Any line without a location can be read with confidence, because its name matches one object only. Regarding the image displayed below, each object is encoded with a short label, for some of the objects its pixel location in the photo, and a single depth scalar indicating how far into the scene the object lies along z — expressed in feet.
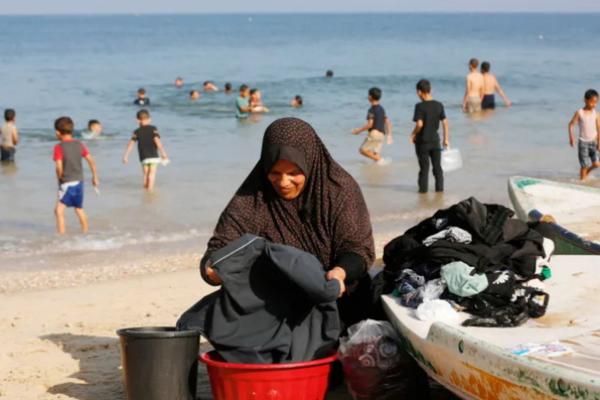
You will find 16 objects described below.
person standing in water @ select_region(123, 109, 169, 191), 45.19
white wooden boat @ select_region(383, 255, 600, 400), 13.04
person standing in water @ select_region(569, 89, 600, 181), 43.81
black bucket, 15.89
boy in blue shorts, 35.42
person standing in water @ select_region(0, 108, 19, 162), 57.26
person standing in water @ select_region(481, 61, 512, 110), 75.31
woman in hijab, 15.98
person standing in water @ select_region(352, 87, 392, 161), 47.16
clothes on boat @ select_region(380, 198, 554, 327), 15.71
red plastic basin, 15.08
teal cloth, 15.71
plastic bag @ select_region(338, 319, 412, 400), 15.44
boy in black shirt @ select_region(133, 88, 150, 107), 88.58
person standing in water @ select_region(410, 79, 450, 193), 41.06
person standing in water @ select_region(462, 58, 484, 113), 74.28
